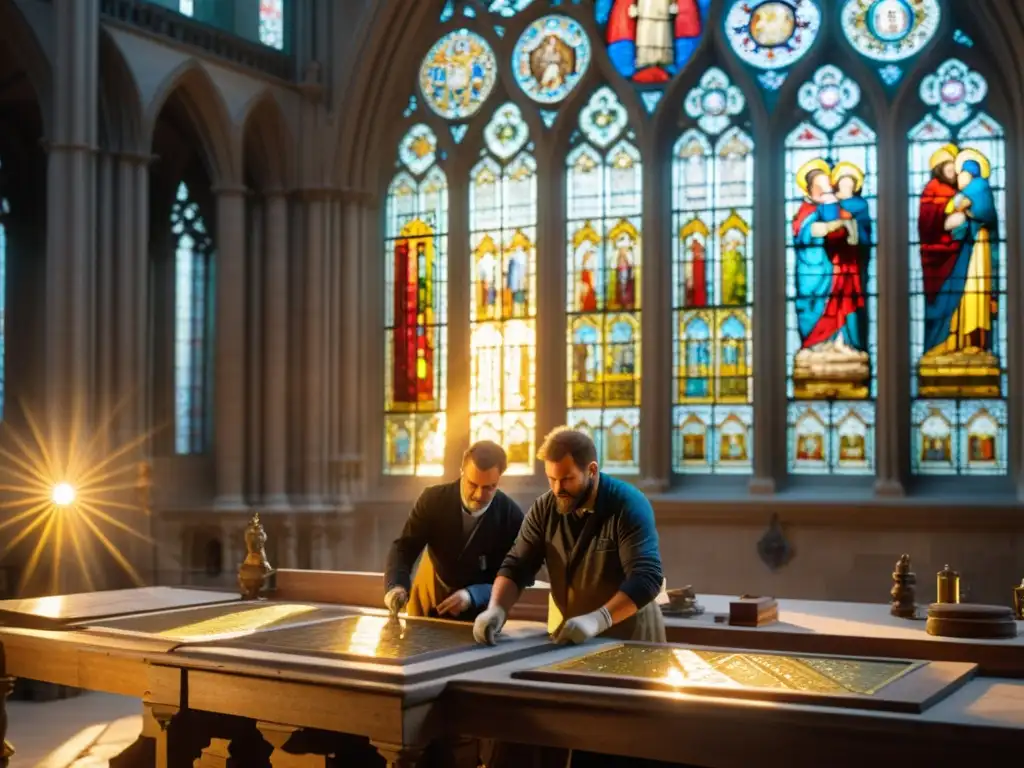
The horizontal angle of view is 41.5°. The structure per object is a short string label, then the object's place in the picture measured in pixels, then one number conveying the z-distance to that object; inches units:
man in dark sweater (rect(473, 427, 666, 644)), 172.7
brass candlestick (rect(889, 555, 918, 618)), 245.0
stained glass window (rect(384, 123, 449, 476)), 496.7
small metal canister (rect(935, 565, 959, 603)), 236.1
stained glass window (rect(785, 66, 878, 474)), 437.7
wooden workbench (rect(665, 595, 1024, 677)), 193.9
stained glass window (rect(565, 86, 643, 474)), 465.1
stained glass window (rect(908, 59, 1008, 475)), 423.8
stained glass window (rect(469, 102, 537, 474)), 479.5
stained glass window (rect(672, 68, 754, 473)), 451.2
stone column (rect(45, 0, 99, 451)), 399.9
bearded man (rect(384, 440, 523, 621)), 210.2
